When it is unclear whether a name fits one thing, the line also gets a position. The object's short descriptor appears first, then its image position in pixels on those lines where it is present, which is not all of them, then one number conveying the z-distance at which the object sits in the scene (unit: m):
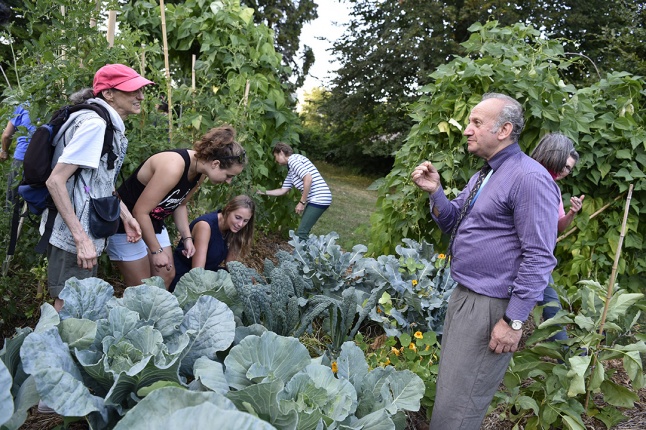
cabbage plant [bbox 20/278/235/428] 1.44
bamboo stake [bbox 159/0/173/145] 4.22
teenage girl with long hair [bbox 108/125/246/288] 3.01
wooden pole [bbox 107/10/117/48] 3.42
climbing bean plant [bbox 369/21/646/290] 4.20
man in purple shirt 2.09
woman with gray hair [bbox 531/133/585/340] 3.32
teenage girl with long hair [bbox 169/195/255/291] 3.79
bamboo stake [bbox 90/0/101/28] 3.24
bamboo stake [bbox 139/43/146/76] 4.05
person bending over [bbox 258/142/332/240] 6.05
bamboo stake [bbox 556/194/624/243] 4.42
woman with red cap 2.43
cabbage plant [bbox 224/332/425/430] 1.51
